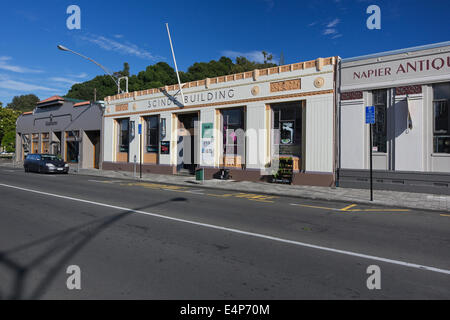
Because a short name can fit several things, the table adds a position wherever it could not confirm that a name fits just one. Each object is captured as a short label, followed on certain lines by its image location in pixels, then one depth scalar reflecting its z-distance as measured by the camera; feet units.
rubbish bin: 58.29
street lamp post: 68.03
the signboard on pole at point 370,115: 36.16
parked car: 73.26
